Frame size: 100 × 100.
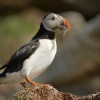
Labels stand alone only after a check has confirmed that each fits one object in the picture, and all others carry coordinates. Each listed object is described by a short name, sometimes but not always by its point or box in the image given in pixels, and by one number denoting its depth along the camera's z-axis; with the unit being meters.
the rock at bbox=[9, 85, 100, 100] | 11.19
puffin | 13.41
